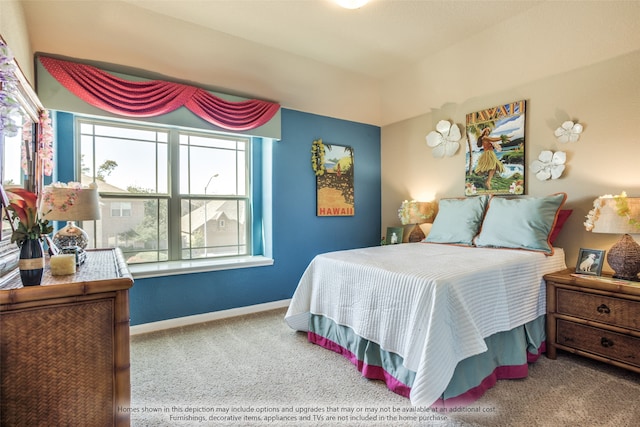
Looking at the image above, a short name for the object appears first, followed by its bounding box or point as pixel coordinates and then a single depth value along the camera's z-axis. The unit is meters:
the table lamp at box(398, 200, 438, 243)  3.67
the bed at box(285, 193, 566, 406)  1.71
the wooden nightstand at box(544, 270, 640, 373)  1.99
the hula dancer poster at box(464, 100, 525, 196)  3.04
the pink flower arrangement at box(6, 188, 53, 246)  1.18
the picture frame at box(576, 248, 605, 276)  2.29
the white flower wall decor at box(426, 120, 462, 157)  3.55
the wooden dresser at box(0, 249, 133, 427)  1.05
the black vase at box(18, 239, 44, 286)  1.15
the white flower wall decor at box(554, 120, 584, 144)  2.67
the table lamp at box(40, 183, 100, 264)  1.78
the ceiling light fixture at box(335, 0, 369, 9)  2.36
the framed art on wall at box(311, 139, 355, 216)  3.94
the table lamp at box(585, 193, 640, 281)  2.09
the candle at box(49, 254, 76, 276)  1.33
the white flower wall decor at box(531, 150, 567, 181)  2.76
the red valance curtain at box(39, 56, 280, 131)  2.49
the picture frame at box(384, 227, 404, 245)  3.99
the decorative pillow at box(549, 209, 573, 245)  2.66
